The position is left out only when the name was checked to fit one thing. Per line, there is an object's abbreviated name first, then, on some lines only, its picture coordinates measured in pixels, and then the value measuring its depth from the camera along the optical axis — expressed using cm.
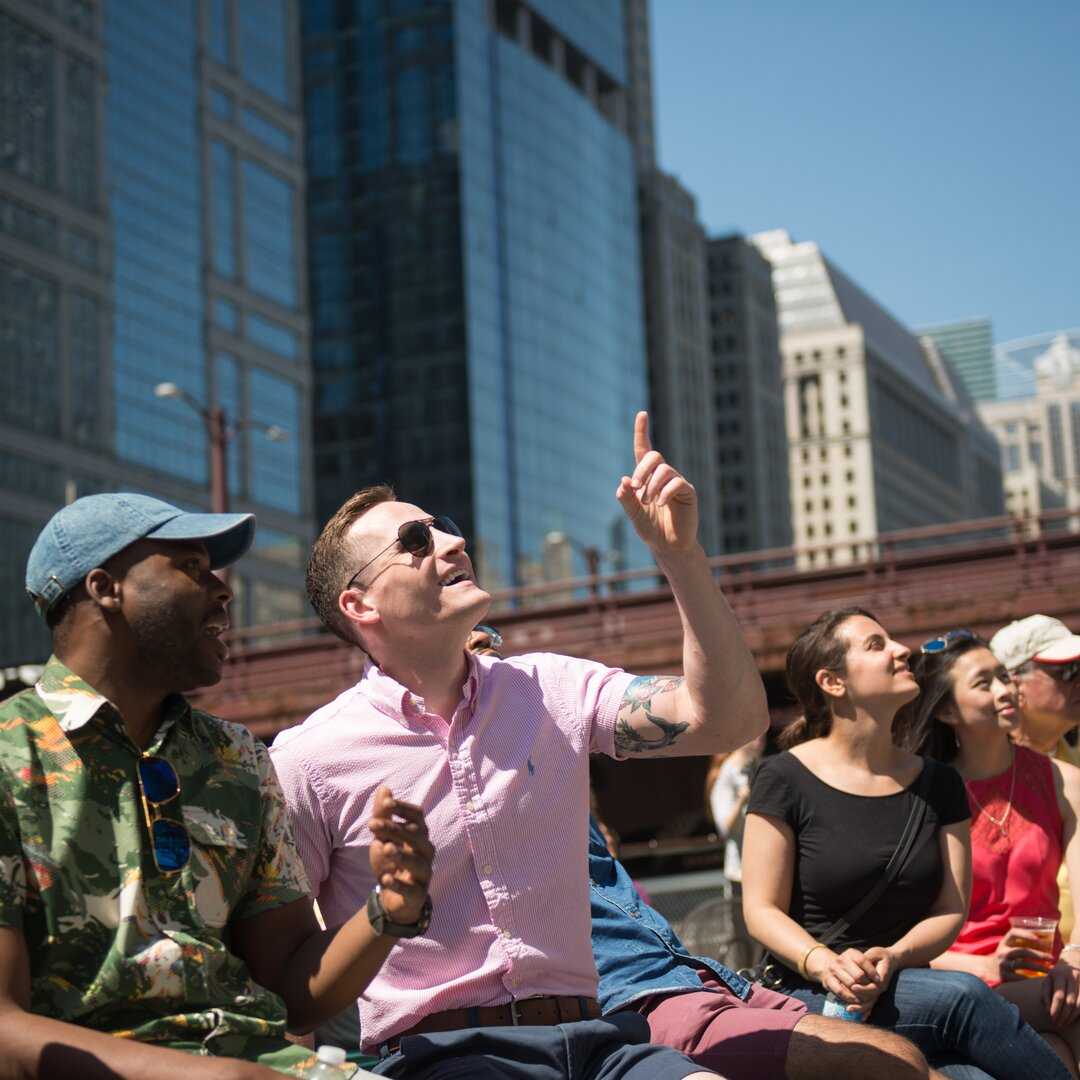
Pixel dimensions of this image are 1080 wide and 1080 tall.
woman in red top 581
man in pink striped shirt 407
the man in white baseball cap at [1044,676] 738
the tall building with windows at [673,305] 14088
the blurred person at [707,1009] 425
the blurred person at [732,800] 1107
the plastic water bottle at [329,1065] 346
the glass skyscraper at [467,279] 10625
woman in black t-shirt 510
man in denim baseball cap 332
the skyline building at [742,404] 15512
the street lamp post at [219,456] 3064
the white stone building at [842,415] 16938
